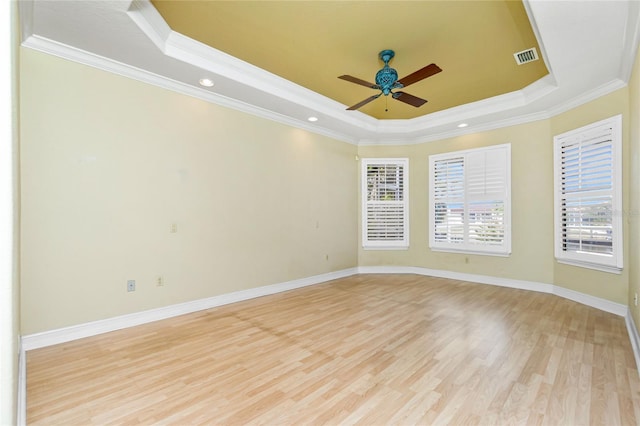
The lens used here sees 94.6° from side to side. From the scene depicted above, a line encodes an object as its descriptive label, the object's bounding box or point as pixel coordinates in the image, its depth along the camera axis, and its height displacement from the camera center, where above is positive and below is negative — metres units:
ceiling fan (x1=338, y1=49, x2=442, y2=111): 3.05 +1.42
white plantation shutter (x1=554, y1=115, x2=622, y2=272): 3.68 +0.19
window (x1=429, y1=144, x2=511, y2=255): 5.22 +0.19
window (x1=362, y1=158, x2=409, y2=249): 6.39 +0.17
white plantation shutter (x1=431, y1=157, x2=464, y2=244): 5.73 +0.22
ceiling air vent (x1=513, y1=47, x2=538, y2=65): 3.26 +1.76
